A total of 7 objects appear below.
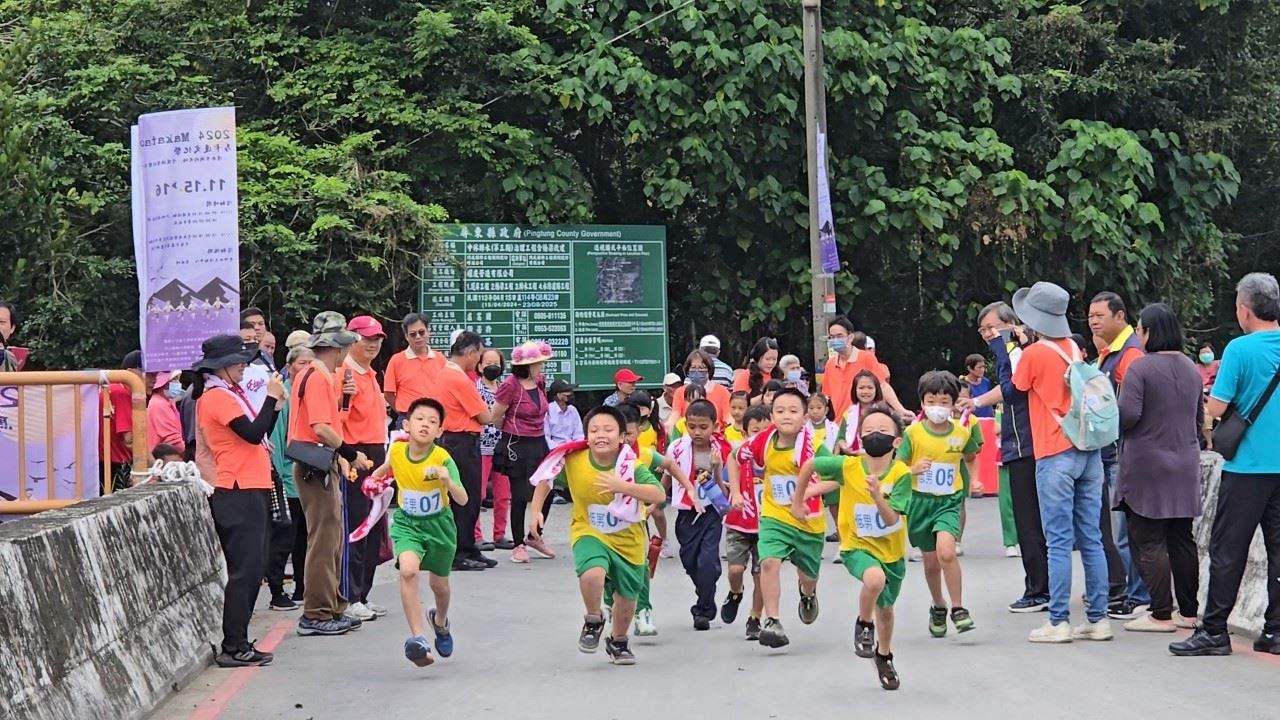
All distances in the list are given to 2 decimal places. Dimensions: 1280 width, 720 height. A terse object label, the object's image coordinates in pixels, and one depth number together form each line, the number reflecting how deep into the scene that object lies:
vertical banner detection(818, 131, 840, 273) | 19.95
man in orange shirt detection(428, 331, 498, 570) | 13.80
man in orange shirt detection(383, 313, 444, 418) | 13.78
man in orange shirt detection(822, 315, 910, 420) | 15.72
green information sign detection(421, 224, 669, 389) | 21.00
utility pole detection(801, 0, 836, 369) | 19.94
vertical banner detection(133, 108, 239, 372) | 13.08
